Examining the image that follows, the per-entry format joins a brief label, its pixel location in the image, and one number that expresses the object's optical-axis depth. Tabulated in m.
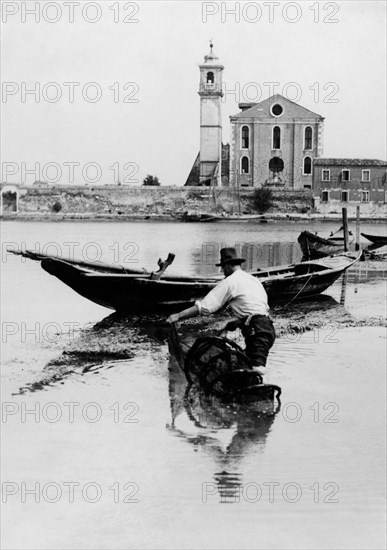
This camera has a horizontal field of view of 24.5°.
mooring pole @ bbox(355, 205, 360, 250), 29.00
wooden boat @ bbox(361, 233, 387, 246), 30.52
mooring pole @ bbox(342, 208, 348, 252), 25.13
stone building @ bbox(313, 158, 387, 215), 64.25
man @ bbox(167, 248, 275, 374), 8.03
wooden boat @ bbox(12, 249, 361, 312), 13.45
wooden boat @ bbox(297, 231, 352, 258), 25.97
